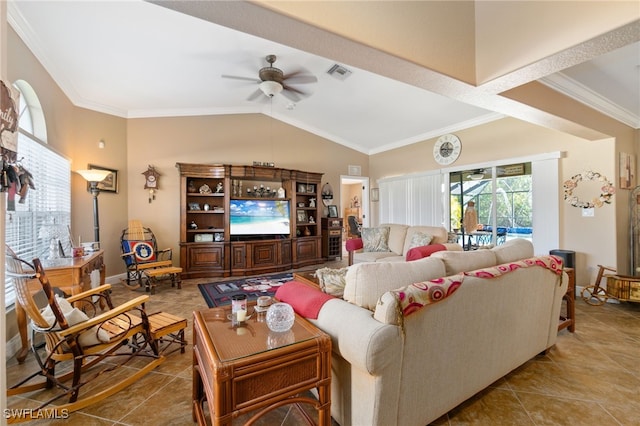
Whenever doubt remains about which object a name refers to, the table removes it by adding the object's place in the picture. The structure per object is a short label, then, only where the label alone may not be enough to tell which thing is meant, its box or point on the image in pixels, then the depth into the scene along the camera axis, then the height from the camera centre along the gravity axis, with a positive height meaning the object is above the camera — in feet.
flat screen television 17.98 -0.22
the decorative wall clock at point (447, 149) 17.78 +4.18
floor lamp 13.06 +1.55
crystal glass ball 4.58 -1.77
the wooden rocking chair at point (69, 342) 5.61 -2.82
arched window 8.40 +0.49
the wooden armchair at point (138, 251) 14.64 -2.02
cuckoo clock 16.90 +2.11
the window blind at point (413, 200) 19.12 +0.95
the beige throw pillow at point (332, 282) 6.16 -1.57
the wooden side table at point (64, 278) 7.55 -1.83
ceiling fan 12.23 +6.19
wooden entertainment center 16.93 -0.45
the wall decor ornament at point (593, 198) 12.10 +0.87
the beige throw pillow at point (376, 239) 15.84 -1.55
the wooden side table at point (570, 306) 8.84 -3.15
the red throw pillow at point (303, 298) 5.19 -1.70
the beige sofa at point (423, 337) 4.18 -2.24
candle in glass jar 4.92 -1.82
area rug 12.77 -3.87
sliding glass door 14.98 +0.55
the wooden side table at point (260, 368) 3.56 -2.15
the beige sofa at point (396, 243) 14.06 -1.74
